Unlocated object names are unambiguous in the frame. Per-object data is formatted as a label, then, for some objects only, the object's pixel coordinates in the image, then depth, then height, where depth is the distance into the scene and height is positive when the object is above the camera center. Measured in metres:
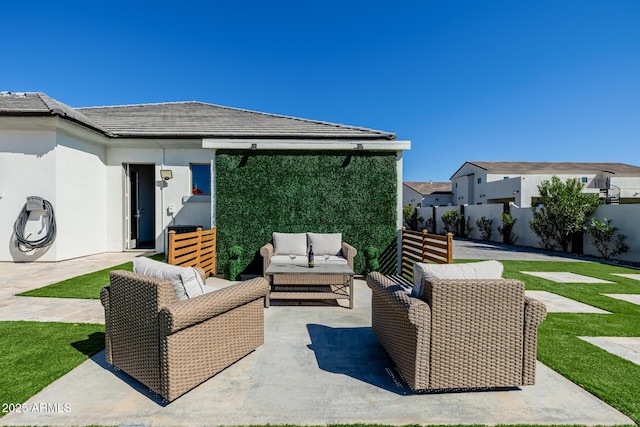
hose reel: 7.51 -0.43
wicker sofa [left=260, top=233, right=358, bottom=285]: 6.22 -0.79
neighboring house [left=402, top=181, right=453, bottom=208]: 33.84 +2.01
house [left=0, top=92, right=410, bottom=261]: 7.29 +1.44
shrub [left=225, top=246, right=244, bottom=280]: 6.27 -1.22
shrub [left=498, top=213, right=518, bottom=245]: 14.37 -0.98
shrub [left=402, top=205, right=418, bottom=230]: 25.25 -0.67
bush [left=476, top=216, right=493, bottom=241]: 16.23 -0.99
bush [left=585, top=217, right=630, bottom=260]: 9.62 -1.00
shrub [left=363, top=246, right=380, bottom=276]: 6.51 -1.16
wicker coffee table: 4.52 -1.13
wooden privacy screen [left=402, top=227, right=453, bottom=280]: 5.44 -0.86
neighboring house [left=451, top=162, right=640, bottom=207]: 18.36 +2.35
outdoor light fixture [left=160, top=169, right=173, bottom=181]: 9.04 +1.11
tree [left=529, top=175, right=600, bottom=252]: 10.88 -0.03
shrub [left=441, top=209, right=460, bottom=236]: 19.42 -0.71
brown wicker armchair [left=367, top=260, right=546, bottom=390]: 2.20 -0.98
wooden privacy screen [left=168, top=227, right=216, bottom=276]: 4.96 -0.81
